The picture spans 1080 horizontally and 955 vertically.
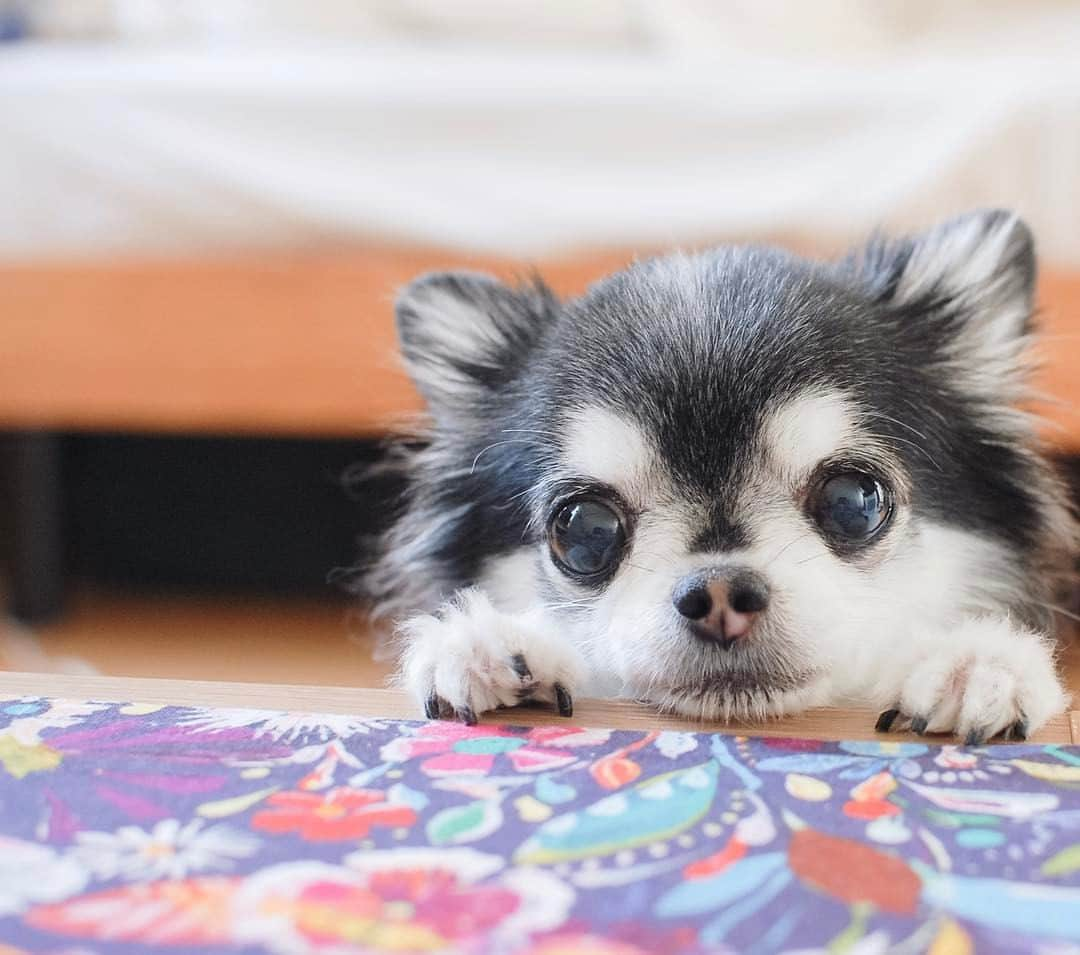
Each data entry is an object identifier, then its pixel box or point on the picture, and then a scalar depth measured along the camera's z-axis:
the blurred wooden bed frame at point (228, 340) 0.51
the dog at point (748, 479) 0.32
